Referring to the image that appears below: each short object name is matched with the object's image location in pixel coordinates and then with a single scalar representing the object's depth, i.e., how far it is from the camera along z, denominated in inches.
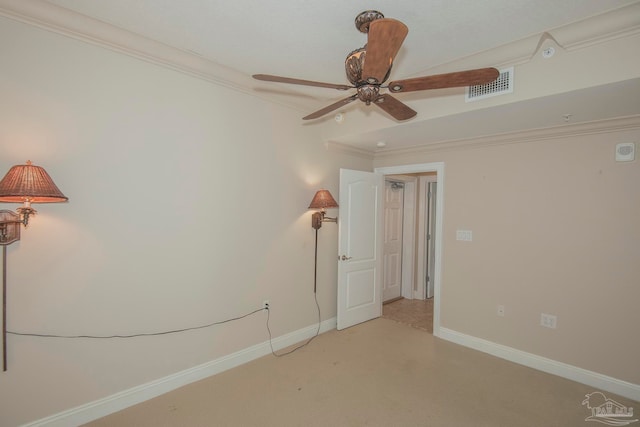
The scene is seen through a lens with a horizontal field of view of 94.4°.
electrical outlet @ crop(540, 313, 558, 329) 114.3
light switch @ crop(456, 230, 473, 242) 137.0
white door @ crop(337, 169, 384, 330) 150.6
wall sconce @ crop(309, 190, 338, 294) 133.5
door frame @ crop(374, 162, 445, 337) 145.7
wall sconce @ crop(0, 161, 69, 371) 64.8
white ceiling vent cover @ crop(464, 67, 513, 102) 88.2
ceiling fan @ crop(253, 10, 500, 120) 50.2
